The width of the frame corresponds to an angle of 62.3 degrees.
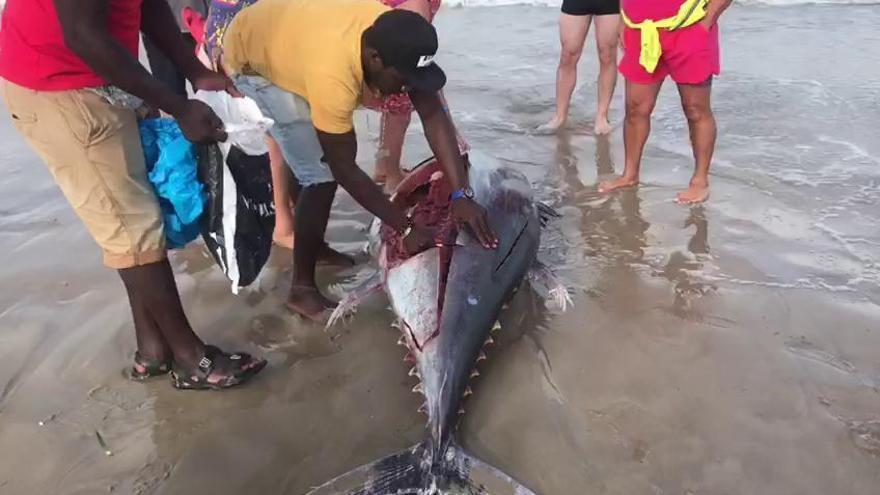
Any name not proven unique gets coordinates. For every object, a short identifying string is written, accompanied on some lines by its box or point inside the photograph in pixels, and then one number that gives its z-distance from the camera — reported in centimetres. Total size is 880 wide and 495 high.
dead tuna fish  237
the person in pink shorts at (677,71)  420
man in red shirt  236
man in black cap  262
